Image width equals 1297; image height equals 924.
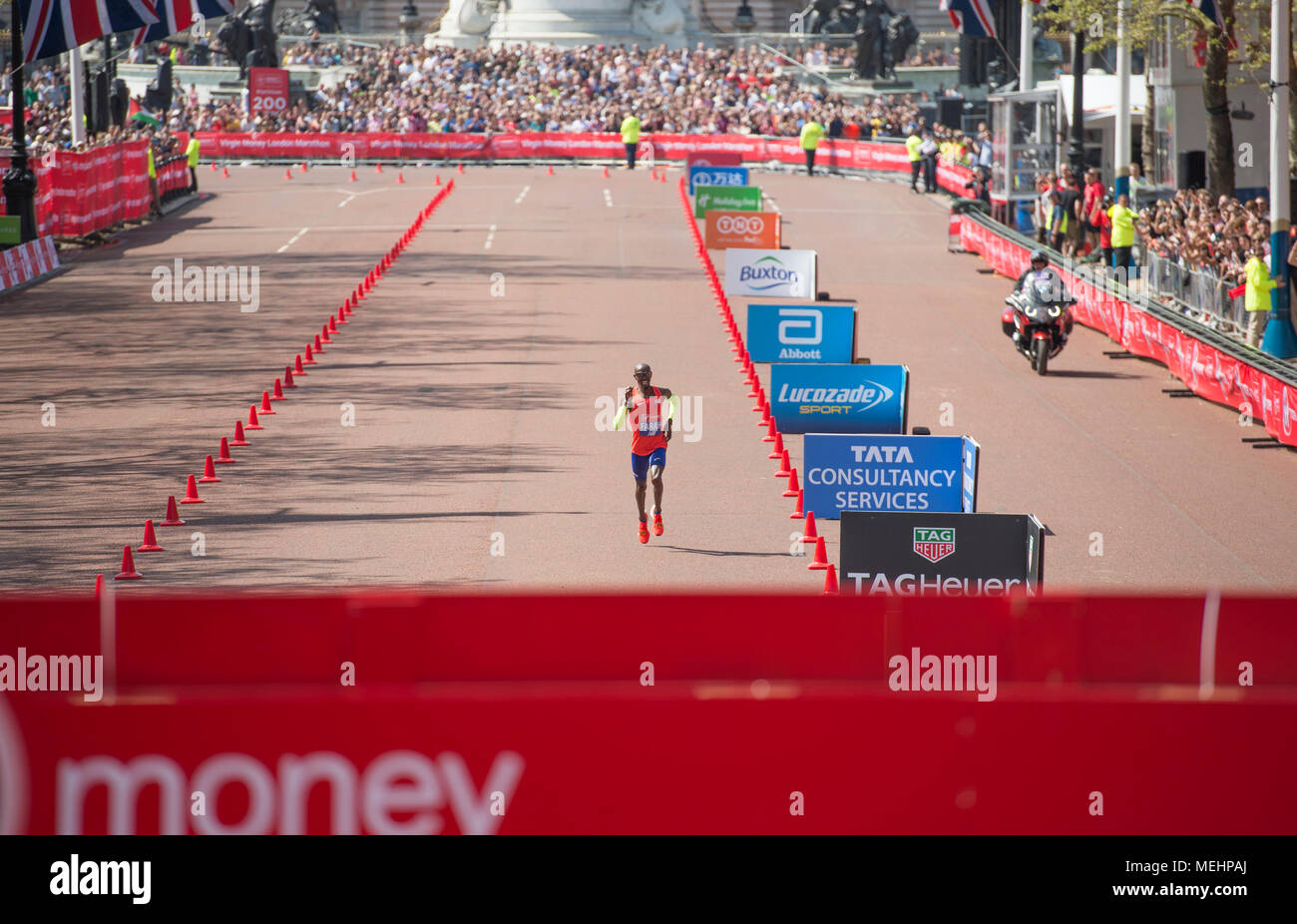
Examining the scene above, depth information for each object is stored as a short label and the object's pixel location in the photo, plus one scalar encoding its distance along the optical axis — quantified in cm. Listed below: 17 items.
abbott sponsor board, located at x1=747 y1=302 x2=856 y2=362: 2281
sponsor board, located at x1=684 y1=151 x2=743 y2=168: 5225
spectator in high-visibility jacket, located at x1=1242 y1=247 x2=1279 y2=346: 2391
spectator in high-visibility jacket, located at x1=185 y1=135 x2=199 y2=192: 4938
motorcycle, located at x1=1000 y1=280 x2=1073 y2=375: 2473
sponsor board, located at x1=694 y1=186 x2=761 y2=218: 4009
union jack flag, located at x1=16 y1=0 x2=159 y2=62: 3067
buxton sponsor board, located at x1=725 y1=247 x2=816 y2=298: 3125
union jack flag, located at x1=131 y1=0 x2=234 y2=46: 3650
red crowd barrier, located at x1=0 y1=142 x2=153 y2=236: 3716
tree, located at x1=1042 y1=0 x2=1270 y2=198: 3117
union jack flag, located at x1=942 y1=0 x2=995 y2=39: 4134
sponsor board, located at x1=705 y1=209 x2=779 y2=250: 3684
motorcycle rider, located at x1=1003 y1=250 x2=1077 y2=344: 2467
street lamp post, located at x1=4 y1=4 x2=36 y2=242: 3322
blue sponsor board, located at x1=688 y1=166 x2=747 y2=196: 4400
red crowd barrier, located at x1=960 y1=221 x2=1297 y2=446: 2017
